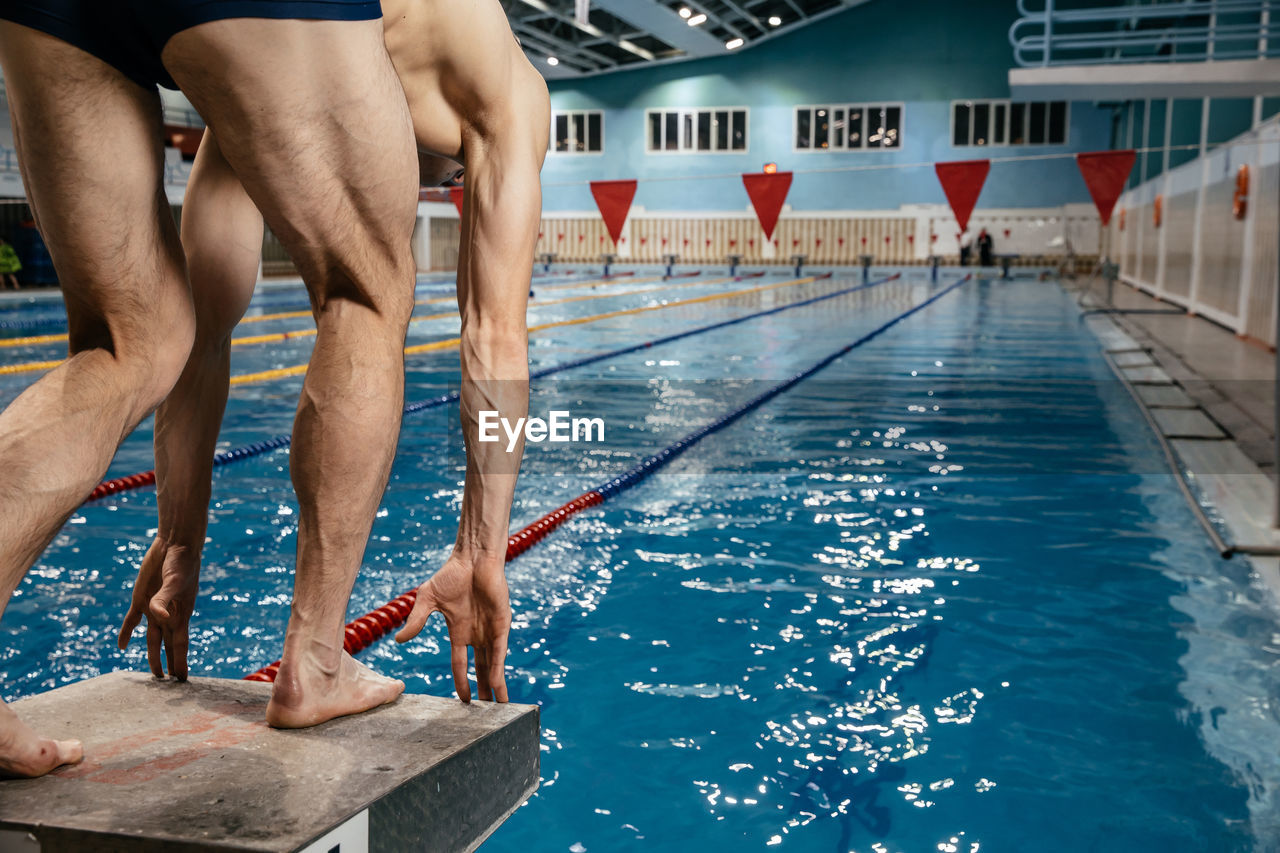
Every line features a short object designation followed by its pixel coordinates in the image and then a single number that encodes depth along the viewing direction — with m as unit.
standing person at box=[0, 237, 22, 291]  17.45
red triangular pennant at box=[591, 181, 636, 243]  10.70
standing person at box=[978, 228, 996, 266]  26.77
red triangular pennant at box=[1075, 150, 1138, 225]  9.51
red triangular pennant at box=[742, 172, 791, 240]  10.68
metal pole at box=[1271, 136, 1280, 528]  3.45
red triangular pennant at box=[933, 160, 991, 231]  9.58
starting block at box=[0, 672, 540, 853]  1.01
